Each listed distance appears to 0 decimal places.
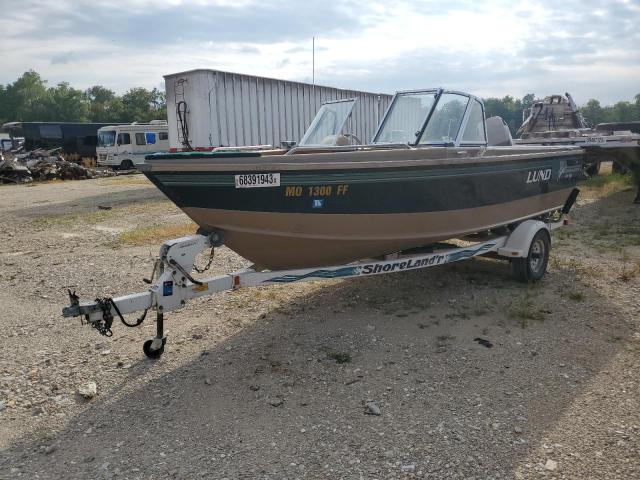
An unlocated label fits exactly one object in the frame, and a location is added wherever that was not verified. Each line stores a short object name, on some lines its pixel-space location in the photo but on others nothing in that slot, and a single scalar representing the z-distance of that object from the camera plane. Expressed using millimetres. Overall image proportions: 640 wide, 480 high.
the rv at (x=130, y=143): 25516
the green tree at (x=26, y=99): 59969
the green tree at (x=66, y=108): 59562
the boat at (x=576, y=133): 11250
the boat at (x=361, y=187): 4238
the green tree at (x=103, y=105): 55256
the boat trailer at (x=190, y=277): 3758
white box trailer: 13555
